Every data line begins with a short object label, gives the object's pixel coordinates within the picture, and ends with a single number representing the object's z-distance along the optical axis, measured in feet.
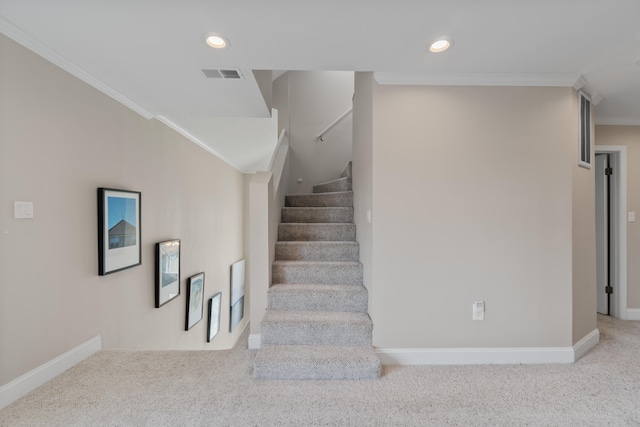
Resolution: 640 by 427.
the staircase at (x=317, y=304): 6.46
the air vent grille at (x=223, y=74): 6.70
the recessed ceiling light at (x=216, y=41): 5.47
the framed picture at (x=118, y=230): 7.10
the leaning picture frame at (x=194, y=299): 11.44
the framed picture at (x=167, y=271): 9.38
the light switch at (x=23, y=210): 5.35
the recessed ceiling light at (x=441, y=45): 5.63
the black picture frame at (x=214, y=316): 13.61
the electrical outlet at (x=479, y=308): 7.18
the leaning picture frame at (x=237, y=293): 16.78
